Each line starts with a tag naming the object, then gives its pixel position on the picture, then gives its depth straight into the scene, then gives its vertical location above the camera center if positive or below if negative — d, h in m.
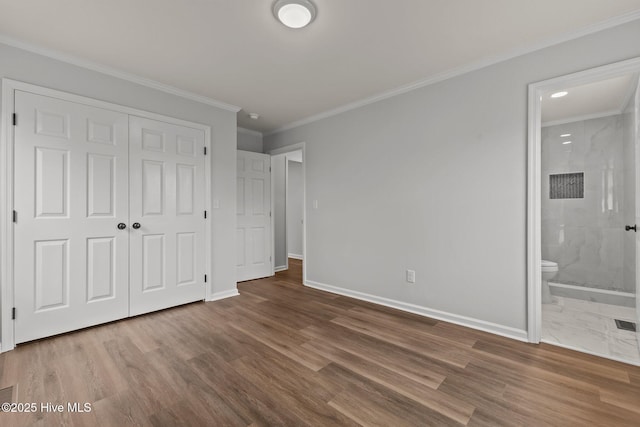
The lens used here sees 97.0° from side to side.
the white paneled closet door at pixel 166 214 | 2.97 -0.02
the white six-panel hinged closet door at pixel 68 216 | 2.36 -0.03
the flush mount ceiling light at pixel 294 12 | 1.87 +1.37
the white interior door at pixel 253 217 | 4.50 -0.07
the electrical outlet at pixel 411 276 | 3.13 -0.70
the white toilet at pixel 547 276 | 3.40 -0.75
